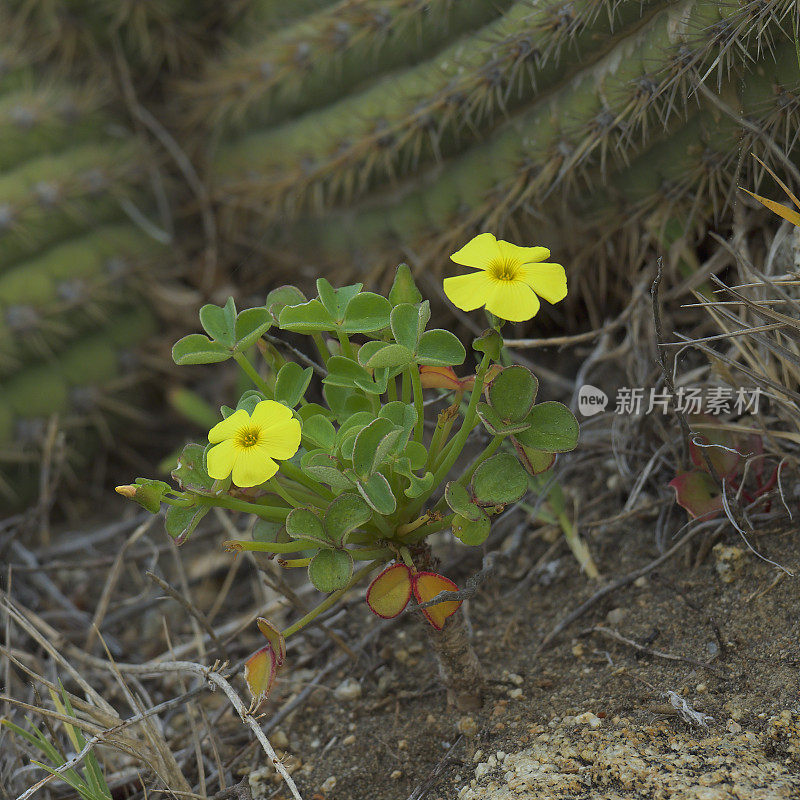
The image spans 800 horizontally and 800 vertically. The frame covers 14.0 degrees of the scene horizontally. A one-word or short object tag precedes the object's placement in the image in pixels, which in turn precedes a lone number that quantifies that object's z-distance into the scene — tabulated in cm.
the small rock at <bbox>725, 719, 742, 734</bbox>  60
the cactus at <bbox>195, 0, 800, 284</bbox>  65
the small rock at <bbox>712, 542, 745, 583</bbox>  64
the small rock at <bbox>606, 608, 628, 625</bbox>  65
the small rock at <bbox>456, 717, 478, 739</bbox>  63
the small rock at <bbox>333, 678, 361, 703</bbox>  65
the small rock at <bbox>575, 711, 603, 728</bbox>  61
